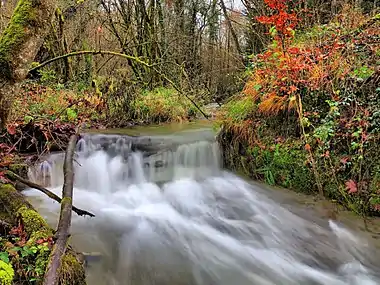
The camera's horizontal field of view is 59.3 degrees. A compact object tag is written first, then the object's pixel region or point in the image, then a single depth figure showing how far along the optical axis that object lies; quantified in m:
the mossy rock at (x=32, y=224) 2.41
